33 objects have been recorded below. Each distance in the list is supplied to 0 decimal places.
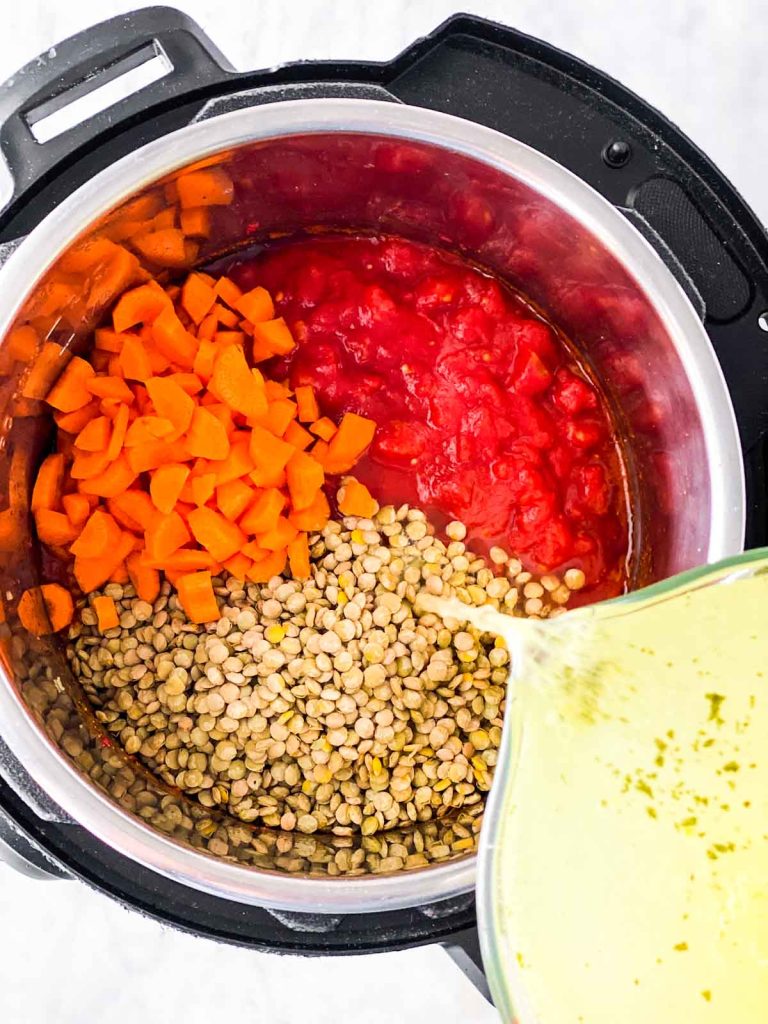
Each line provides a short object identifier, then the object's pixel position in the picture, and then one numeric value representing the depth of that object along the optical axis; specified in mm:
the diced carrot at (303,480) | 294
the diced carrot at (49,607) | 300
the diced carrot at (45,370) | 289
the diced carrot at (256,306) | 306
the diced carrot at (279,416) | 295
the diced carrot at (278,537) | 294
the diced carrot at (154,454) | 287
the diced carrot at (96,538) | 290
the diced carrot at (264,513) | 290
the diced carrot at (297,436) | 300
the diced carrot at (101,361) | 305
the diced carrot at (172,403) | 286
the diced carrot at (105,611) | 297
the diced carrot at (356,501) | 306
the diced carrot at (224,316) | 307
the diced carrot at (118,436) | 288
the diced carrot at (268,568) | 301
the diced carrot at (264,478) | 290
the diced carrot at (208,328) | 303
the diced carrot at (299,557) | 301
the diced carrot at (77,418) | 299
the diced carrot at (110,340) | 299
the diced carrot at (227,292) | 309
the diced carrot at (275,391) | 299
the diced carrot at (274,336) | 301
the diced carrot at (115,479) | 290
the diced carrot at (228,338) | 301
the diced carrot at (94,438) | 291
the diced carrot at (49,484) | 300
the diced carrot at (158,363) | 298
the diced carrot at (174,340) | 294
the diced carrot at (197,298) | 305
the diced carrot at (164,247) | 293
